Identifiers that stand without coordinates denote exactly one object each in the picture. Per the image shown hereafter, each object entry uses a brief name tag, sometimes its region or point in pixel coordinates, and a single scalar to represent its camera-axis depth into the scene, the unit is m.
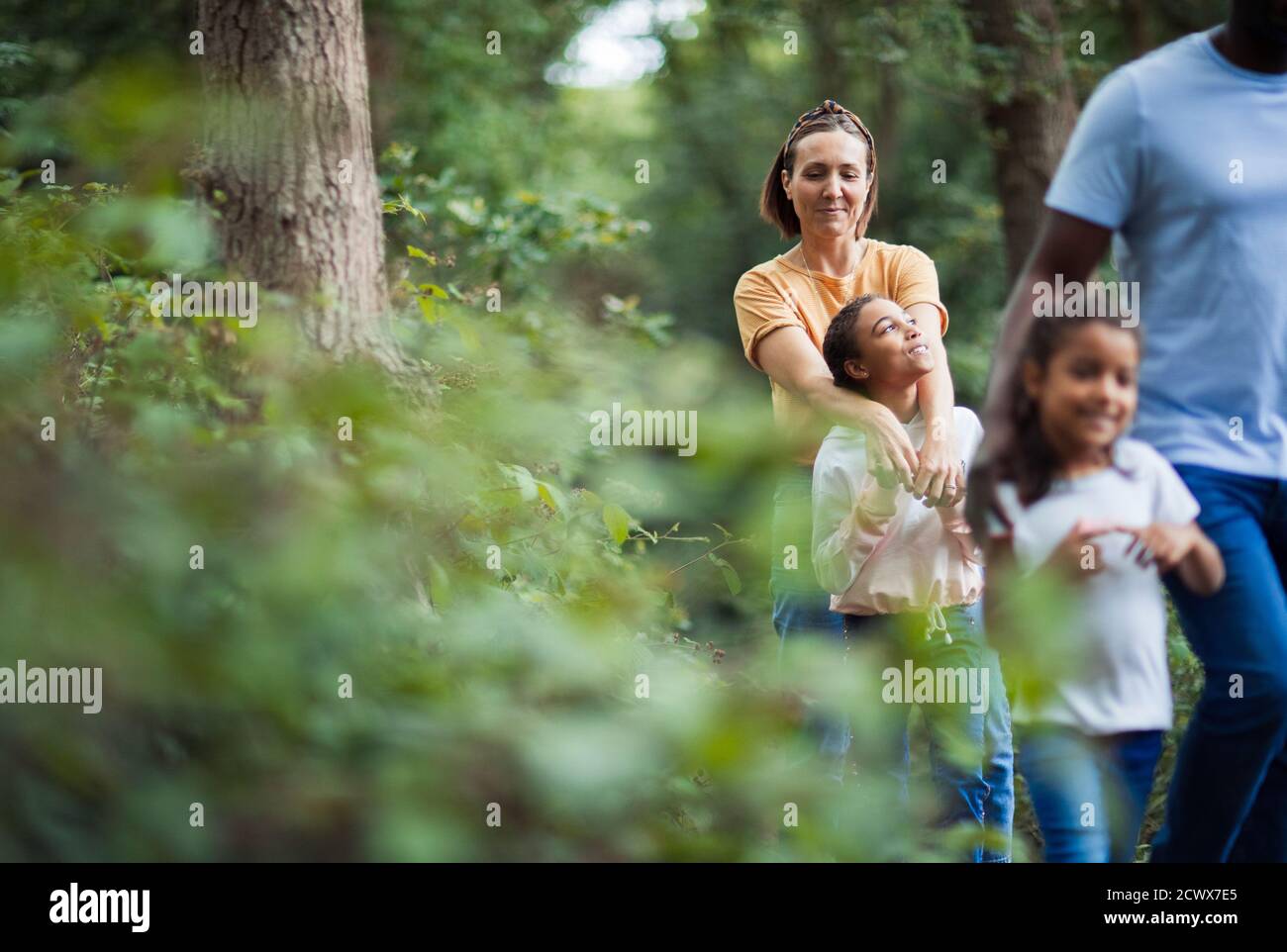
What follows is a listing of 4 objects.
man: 2.66
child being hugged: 3.45
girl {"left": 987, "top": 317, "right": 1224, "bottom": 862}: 2.65
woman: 3.61
